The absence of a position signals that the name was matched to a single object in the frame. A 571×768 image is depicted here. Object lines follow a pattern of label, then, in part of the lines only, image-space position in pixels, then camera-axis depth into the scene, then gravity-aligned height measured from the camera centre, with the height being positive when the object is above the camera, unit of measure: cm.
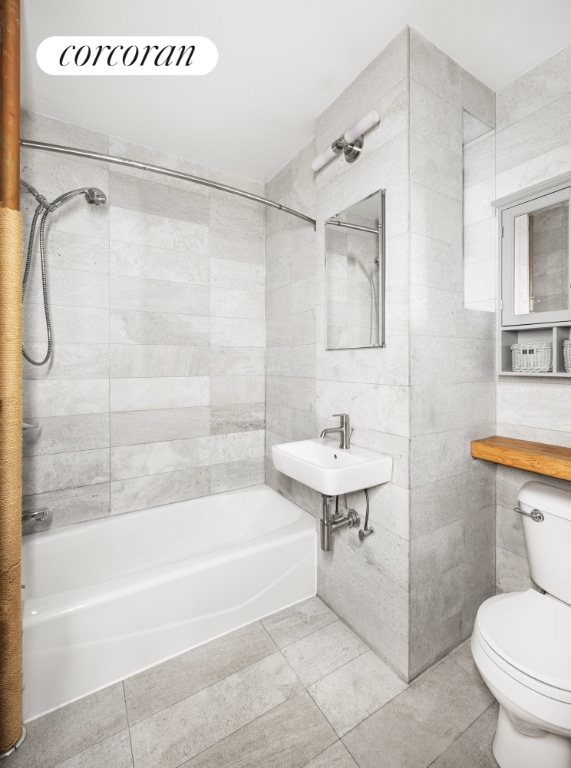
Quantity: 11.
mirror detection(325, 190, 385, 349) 157 +52
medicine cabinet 144 +43
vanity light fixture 148 +108
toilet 96 -80
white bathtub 137 -96
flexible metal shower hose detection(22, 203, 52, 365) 174 +57
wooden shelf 132 -29
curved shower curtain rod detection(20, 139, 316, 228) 147 +97
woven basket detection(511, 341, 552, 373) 150 +11
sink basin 139 -36
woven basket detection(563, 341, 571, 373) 142 +11
